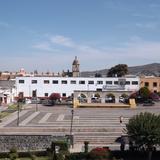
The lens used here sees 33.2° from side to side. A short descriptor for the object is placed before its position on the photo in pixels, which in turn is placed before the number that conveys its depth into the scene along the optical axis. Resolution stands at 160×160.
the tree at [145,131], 18.58
